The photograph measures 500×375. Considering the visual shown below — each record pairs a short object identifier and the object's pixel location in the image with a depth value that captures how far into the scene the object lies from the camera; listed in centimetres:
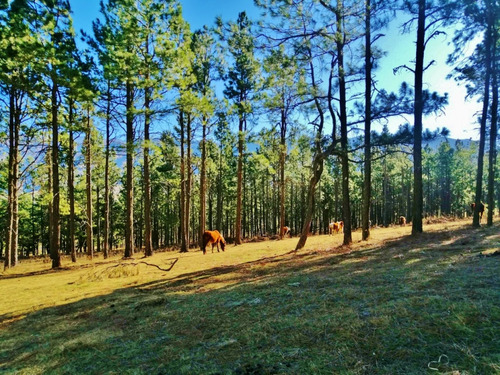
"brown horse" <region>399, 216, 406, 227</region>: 3075
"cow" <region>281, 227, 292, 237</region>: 2527
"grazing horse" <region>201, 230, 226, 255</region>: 1776
